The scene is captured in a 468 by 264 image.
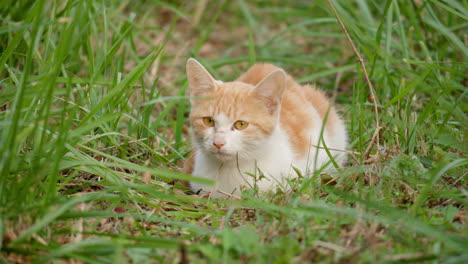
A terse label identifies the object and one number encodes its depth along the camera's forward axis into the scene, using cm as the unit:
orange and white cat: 565
